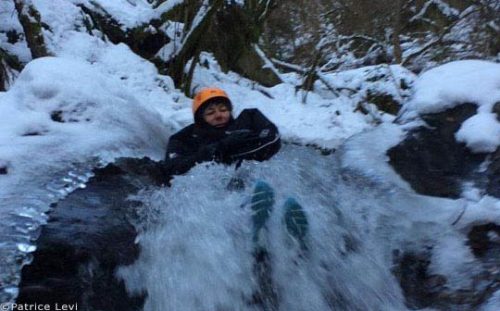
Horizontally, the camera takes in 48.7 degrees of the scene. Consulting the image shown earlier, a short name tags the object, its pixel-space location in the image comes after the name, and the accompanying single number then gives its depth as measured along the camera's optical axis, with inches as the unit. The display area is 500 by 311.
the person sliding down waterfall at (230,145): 129.7
